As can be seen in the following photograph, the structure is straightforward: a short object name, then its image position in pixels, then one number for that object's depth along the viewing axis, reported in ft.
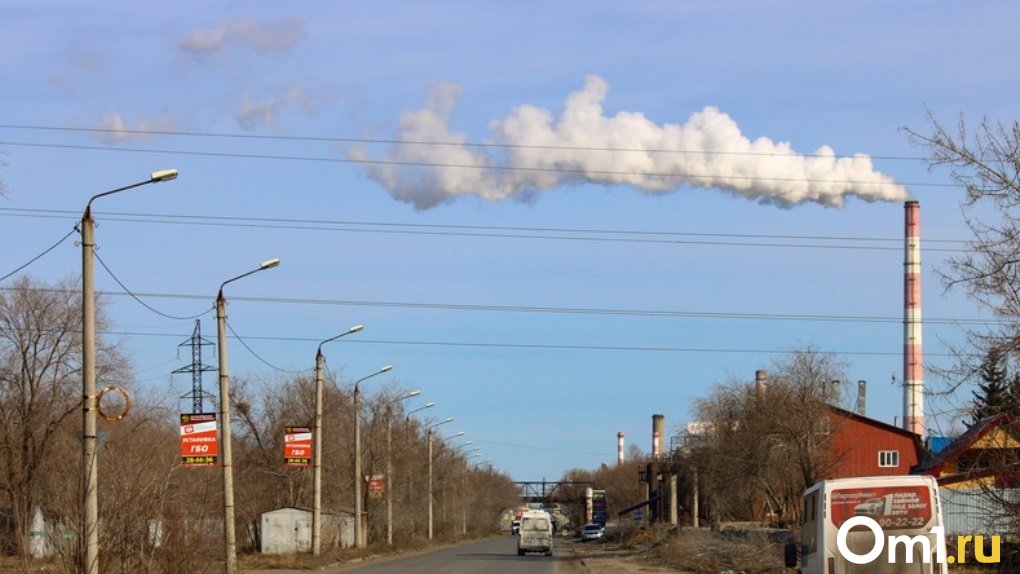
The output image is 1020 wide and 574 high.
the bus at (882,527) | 59.77
